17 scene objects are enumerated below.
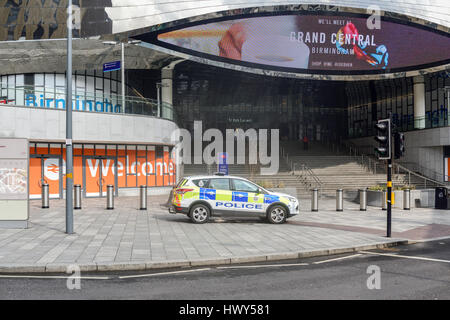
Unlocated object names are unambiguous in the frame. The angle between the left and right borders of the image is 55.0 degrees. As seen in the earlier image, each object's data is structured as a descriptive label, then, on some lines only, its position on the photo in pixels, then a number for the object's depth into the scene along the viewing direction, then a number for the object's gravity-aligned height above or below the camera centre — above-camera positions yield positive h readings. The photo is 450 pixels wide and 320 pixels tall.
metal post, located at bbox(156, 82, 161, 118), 27.14 +3.37
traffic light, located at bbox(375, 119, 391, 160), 12.34 +0.72
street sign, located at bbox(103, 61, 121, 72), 26.14 +6.06
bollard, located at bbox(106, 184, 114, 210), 18.78 -1.42
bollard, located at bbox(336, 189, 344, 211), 19.89 -1.69
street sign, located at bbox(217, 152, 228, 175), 20.78 -0.01
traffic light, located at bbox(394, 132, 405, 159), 12.34 +0.55
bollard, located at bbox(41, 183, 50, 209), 19.25 -1.37
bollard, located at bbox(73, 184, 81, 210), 18.78 -1.42
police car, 14.81 -1.21
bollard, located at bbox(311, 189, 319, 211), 19.83 -1.71
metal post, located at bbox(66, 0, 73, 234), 12.12 +0.70
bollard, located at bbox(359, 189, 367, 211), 20.28 -1.68
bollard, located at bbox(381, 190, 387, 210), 20.78 -1.83
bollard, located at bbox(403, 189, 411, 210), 20.98 -1.70
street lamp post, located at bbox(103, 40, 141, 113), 25.33 +7.58
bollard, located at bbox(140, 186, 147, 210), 18.83 -1.45
